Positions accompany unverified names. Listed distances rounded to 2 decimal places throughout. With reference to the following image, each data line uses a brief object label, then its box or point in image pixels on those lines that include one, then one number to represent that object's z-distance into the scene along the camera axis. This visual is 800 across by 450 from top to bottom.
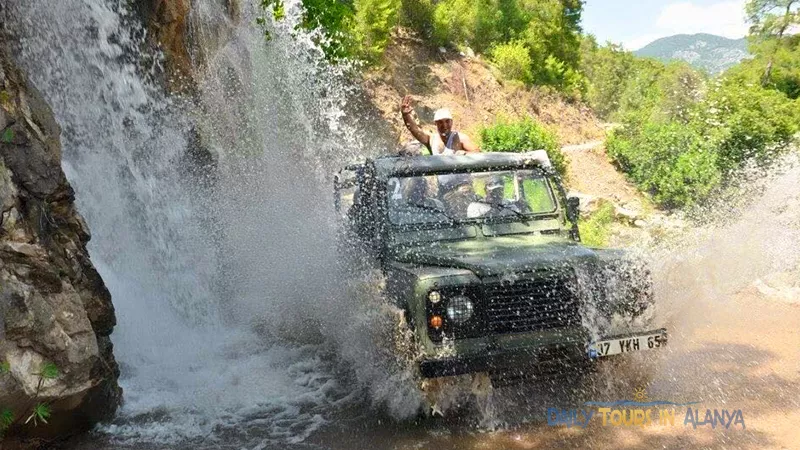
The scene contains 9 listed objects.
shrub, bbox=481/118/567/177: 19.83
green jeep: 4.19
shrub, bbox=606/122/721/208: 17.12
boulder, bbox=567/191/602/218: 16.36
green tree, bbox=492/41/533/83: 28.09
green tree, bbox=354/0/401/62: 22.91
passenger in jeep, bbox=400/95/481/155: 6.69
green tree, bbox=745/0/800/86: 33.78
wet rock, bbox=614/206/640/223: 17.00
